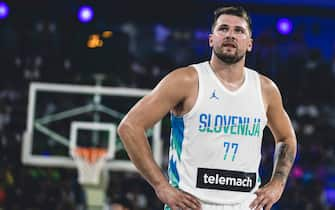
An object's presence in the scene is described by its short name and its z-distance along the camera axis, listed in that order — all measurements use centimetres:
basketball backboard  2006
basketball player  667
